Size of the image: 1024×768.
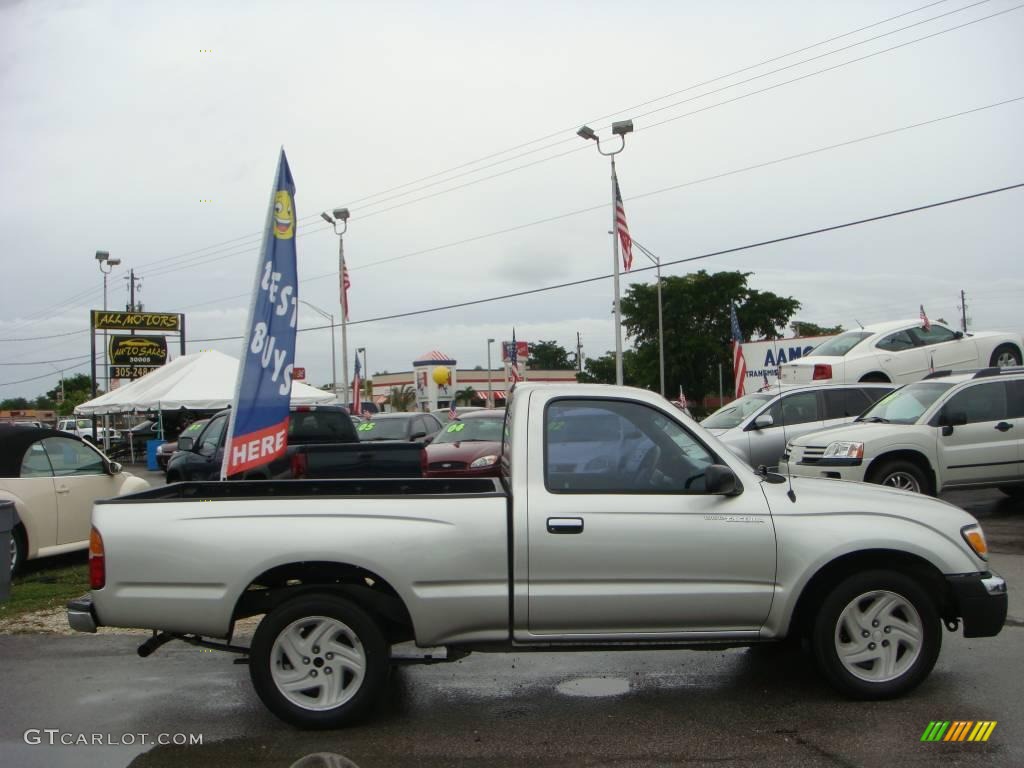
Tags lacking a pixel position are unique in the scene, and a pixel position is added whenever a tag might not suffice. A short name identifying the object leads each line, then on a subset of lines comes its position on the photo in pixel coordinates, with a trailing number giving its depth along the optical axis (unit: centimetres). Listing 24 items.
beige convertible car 938
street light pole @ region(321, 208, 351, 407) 3198
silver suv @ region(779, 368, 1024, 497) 1127
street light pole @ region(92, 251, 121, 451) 3924
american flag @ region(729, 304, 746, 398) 2277
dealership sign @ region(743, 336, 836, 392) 2531
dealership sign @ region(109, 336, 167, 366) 3891
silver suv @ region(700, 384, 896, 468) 1434
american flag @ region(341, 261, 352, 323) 3206
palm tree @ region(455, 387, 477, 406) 8631
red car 1298
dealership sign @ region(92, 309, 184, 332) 3962
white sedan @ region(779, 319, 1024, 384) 1803
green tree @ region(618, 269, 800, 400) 5497
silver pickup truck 480
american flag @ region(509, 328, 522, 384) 2695
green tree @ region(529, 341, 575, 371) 11325
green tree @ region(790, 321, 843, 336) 7061
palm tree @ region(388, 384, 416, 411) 7606
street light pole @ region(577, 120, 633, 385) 2348
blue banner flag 729
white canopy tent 2458
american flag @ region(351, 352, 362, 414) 3495
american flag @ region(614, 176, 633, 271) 2459
